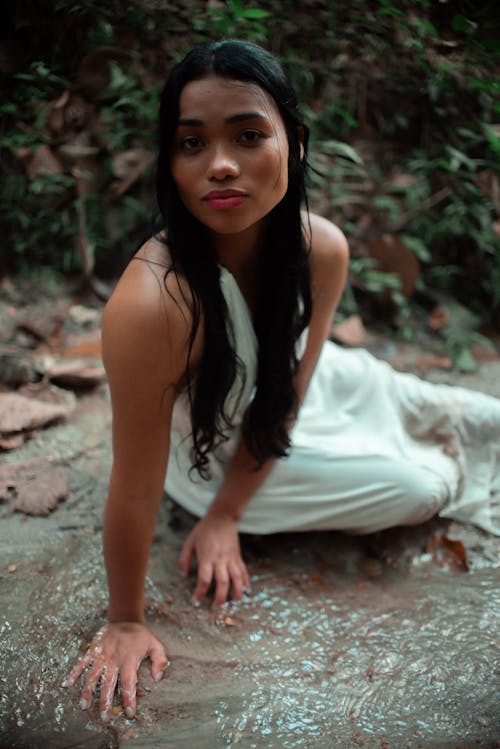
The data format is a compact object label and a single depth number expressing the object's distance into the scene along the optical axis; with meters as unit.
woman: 1.24
